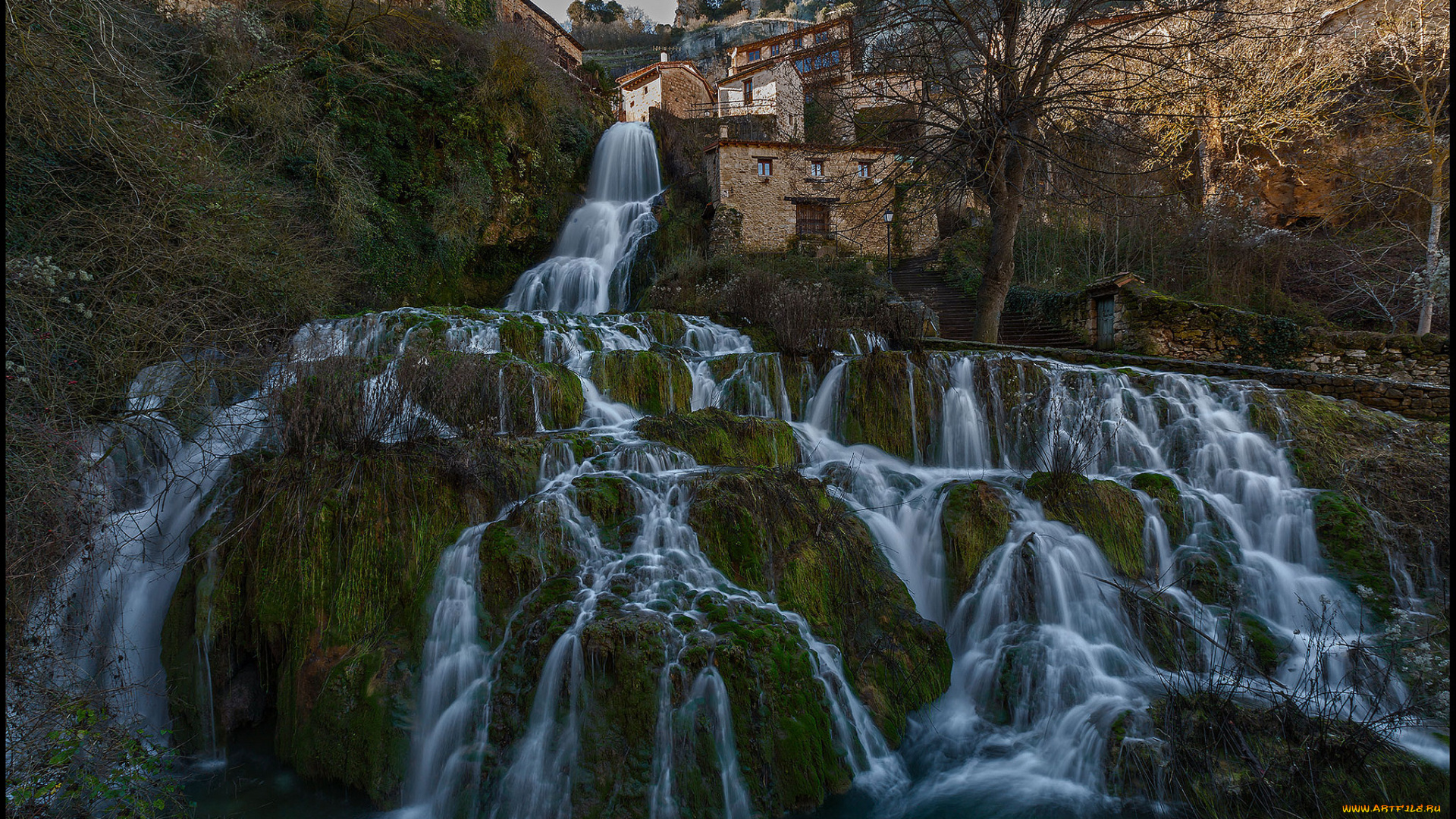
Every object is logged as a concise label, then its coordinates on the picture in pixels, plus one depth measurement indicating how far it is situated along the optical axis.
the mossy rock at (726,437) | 6.75
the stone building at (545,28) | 28.23
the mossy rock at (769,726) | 3.91
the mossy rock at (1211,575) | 5.46
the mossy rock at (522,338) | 9.88
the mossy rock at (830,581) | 4.82
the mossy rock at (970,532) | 5.68
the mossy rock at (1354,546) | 5.34
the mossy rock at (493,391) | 6.30
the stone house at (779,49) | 34.28
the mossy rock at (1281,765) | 3.40
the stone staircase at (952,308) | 15.22
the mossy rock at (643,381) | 8.74
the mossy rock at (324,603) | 4.21
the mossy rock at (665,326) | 11.45
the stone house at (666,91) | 32.12
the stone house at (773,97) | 31.28
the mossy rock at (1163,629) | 4.91
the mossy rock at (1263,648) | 4.79
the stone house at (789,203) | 22.25
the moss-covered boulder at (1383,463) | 5.45
